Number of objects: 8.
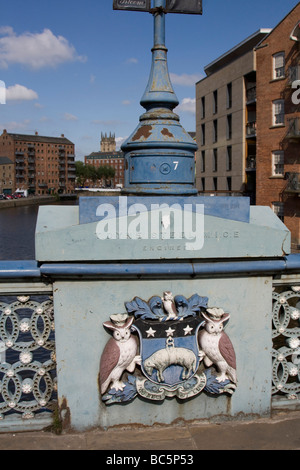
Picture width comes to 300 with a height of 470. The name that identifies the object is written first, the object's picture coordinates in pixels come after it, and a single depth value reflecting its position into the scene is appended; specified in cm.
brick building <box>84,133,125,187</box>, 19288
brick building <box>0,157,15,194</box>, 12509
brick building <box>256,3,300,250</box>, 2786
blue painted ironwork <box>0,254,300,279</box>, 290
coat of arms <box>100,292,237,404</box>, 300
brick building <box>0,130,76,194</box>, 12669
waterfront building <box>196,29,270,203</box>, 3547
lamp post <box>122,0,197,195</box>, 342
